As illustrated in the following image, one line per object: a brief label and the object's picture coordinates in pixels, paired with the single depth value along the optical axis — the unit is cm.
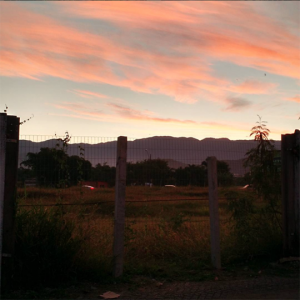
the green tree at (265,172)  752
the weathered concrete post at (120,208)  586
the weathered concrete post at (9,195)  523
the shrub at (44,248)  536
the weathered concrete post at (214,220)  653
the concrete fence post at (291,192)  693
